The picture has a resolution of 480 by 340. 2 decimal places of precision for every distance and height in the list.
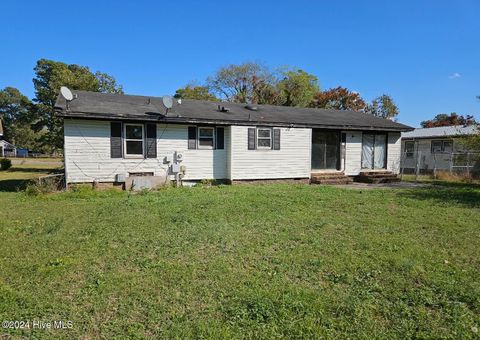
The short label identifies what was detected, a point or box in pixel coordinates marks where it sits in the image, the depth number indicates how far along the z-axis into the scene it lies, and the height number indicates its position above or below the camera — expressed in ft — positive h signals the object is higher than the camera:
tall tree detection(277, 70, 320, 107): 121.70 +25.42
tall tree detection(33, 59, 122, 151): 81.30 +17.54
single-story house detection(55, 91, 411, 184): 37.40 +2.19
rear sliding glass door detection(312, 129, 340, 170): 50.72 +1.29
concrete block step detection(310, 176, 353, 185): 47.47 -3.26
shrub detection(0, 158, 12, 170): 74.23 -2.08
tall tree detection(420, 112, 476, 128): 155.62 +20.40
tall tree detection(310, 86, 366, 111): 131.03 +23.33
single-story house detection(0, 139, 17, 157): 183.65 +2.89
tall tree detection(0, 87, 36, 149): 216.33 +23.08
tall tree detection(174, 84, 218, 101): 126.31 +24.76
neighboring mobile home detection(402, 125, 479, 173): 73.00 +2.78
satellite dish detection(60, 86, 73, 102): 35.74 +6.71
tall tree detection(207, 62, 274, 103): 124.26 +29.55
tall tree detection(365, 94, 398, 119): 133.08 +20.67
